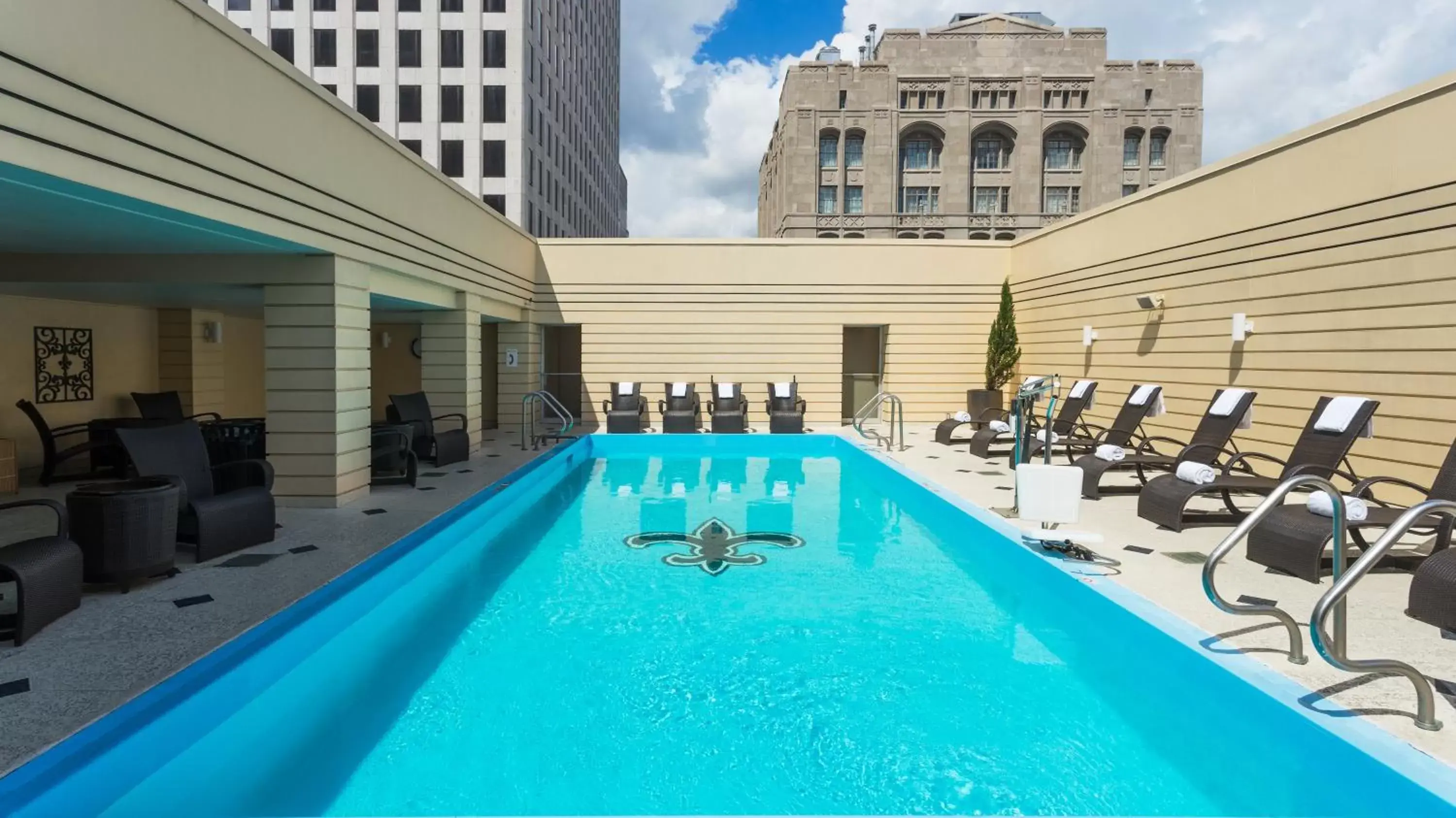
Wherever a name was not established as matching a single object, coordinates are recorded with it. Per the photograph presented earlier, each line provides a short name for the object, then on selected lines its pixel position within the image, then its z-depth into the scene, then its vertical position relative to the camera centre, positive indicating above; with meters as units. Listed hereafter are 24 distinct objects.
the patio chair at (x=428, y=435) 8.34 -0.70
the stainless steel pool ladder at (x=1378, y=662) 2.41 -0.84
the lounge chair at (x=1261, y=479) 5.38 -0.61
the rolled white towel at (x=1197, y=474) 5.37 -0.61
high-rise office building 25.53 +10.71
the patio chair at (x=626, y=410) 11.98 -0.52
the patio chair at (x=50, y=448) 6.81 -0.77
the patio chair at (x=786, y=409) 11.91 -0.44
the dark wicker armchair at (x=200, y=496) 4.41 -0.81
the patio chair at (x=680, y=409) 11.95 -0.50
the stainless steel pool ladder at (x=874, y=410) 10.38 -0.50
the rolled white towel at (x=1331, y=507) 4.20 -0.65
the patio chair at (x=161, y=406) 8.05 -0.42
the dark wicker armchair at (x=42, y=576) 3.11 -0.93
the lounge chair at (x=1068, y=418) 9.11 -0.37
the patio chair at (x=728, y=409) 11.87 -0.47
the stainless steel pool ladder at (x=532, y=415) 10.39 -0.59
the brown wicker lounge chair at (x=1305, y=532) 4.06 -0.79
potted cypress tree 12.22 +0.47
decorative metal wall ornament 7.90 +0.00
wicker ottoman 3.72 -0.83
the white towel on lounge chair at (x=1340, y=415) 5.50 -0.16
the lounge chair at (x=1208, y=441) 6.48 -0.45
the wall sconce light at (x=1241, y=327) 7.53 +0.67
